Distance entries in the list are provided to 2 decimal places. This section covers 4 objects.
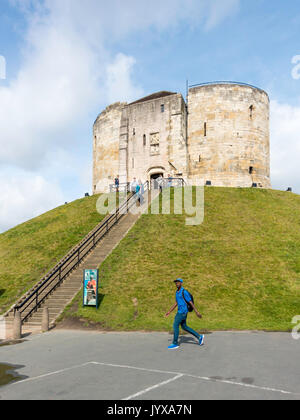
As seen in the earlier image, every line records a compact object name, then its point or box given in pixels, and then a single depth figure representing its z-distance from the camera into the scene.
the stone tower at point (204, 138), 35.69
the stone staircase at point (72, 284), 13.21
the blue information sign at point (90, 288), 13.63
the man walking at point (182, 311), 9.05
